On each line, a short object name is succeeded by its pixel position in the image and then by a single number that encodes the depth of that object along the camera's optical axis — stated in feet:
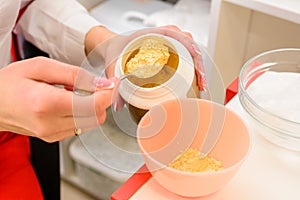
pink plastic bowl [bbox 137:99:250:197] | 1.97
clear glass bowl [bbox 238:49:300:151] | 2.23
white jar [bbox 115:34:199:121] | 2.07
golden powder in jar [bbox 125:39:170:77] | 2.10
